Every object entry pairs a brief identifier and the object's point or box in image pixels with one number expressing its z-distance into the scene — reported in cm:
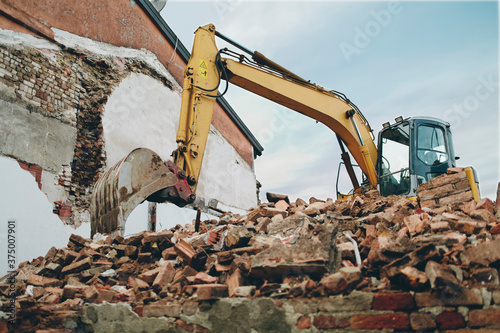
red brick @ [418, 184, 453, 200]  421
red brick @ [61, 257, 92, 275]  360
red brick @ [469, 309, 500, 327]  203
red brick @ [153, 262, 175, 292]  290
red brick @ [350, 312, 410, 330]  211
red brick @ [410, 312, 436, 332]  207
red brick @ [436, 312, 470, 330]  207
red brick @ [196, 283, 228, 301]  246
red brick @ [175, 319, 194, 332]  249
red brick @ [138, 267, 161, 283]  304
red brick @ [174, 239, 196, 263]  308
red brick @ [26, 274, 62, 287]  348
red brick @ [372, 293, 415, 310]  213
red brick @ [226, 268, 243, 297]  253
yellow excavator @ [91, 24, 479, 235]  433
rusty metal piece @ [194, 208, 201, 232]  451
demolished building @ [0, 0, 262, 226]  599
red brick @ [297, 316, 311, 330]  223
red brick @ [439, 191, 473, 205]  405
